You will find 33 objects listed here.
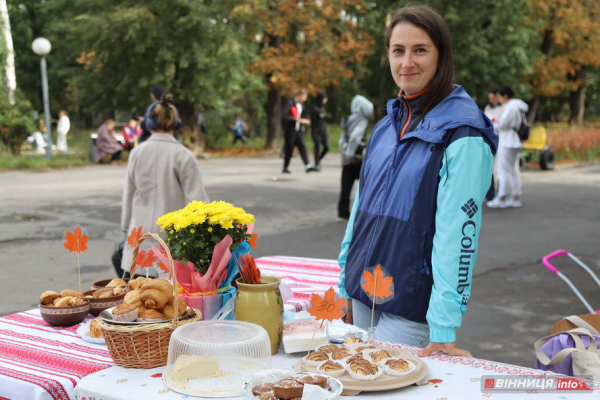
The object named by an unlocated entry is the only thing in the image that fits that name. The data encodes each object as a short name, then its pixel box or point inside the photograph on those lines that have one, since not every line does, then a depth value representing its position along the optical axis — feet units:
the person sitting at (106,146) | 73.20
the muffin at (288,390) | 6.10
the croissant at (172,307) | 7.74
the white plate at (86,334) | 8.39
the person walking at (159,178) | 16.39
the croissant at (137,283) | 8.05
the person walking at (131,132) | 80.33
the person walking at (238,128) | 119.75
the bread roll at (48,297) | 9.41
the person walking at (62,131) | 93.18
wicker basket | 7.21
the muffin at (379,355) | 7.07
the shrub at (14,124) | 72.18
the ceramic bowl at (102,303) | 9.41
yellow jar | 7.80
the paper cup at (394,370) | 6.72
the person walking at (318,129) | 62.39
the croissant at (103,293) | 9.74
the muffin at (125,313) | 7.54
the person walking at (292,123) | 60.08
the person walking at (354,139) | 32.22
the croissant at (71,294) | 9.65
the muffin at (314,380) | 6.33
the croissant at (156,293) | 7.72
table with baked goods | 6.66
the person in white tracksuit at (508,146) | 40.42
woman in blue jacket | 7.82
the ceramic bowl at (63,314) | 9.07
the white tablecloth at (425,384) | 6.57
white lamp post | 68.71
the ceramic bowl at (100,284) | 10.47
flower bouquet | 8.47
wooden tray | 6.57
